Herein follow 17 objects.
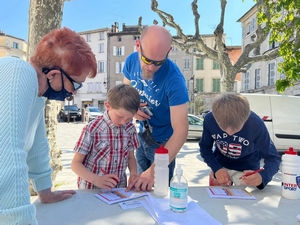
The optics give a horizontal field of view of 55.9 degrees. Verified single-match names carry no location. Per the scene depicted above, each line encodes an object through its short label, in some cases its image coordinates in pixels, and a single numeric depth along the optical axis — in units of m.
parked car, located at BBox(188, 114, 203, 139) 10.82
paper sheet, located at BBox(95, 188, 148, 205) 1.48
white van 7.16
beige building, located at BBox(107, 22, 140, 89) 33.69
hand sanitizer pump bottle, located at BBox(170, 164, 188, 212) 1.30
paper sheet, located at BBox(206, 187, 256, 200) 1.61
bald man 1.81
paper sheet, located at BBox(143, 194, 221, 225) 1.23
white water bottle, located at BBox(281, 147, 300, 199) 1.56
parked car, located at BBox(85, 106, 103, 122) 19.77
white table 1.26
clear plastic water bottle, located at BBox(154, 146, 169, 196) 1.50
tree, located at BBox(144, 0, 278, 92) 8.94
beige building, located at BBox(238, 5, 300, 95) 18.67
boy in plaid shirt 1.76
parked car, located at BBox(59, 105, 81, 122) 23.28
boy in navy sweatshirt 1.68
